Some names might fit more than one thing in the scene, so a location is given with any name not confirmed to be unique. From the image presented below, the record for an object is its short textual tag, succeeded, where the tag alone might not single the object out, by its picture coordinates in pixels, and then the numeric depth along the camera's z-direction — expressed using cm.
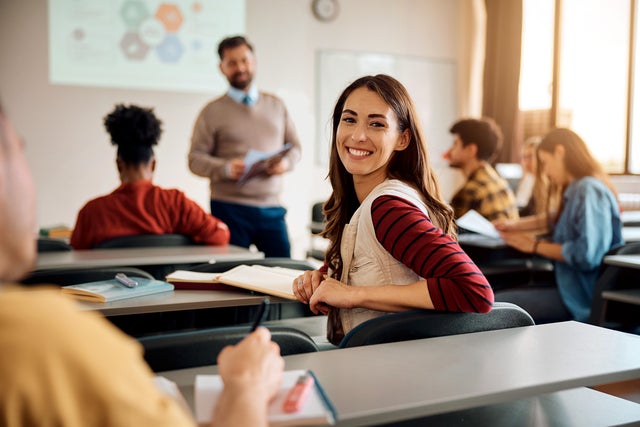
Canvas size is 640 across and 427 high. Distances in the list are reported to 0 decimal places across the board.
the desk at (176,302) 171
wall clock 671
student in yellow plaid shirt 380
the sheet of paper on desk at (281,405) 87
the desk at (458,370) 98
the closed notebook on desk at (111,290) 178
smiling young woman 147
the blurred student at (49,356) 58
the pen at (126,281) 188
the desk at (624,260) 256
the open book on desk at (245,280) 189
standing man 375
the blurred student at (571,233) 294
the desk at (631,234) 367
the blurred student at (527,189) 513
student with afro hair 288
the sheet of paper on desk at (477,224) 319
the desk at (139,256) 245
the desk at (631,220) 491
